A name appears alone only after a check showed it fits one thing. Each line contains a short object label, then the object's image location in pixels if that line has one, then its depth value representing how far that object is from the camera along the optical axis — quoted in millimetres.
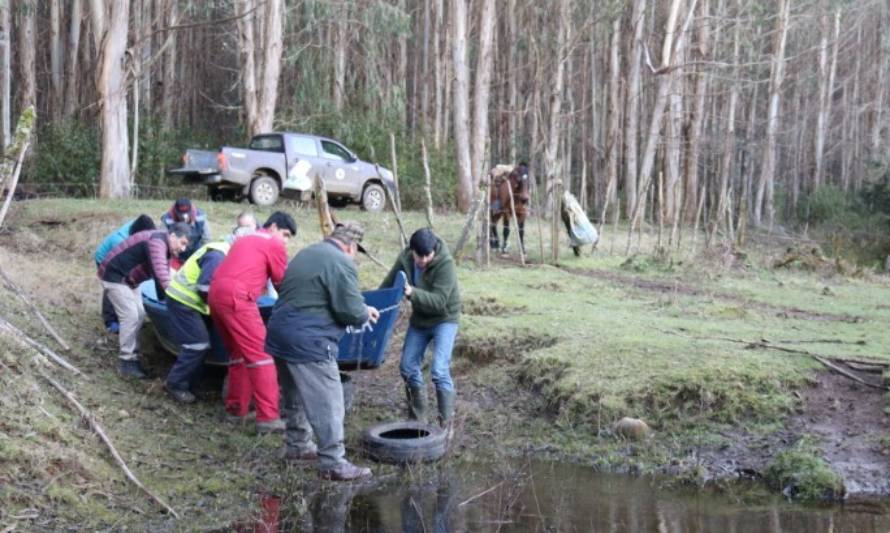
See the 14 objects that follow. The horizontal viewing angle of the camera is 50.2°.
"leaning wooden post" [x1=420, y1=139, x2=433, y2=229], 13586
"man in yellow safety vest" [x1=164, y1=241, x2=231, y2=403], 8289
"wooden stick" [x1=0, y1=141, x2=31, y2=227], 7228
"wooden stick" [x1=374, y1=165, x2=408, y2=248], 12379
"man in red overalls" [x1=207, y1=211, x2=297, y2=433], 7707
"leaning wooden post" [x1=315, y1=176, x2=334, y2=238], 10797
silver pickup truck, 19703
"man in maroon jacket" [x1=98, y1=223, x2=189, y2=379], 8711
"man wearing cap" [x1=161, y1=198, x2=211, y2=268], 10070
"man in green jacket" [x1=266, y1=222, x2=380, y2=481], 6672
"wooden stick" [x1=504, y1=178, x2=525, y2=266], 15572
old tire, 7430
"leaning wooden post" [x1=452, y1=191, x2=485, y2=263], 14555
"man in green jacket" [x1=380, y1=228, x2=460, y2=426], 7734
